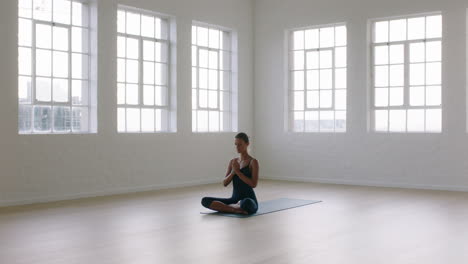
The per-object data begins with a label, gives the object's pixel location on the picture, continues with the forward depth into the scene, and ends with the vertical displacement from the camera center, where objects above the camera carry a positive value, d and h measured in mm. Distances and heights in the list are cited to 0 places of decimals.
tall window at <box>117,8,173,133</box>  8766 +956
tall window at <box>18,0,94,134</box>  7469 +899
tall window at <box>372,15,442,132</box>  9305 +978
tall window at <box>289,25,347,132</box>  10305 +978
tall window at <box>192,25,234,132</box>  10164 +961
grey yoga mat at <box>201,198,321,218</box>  6464 -1002
